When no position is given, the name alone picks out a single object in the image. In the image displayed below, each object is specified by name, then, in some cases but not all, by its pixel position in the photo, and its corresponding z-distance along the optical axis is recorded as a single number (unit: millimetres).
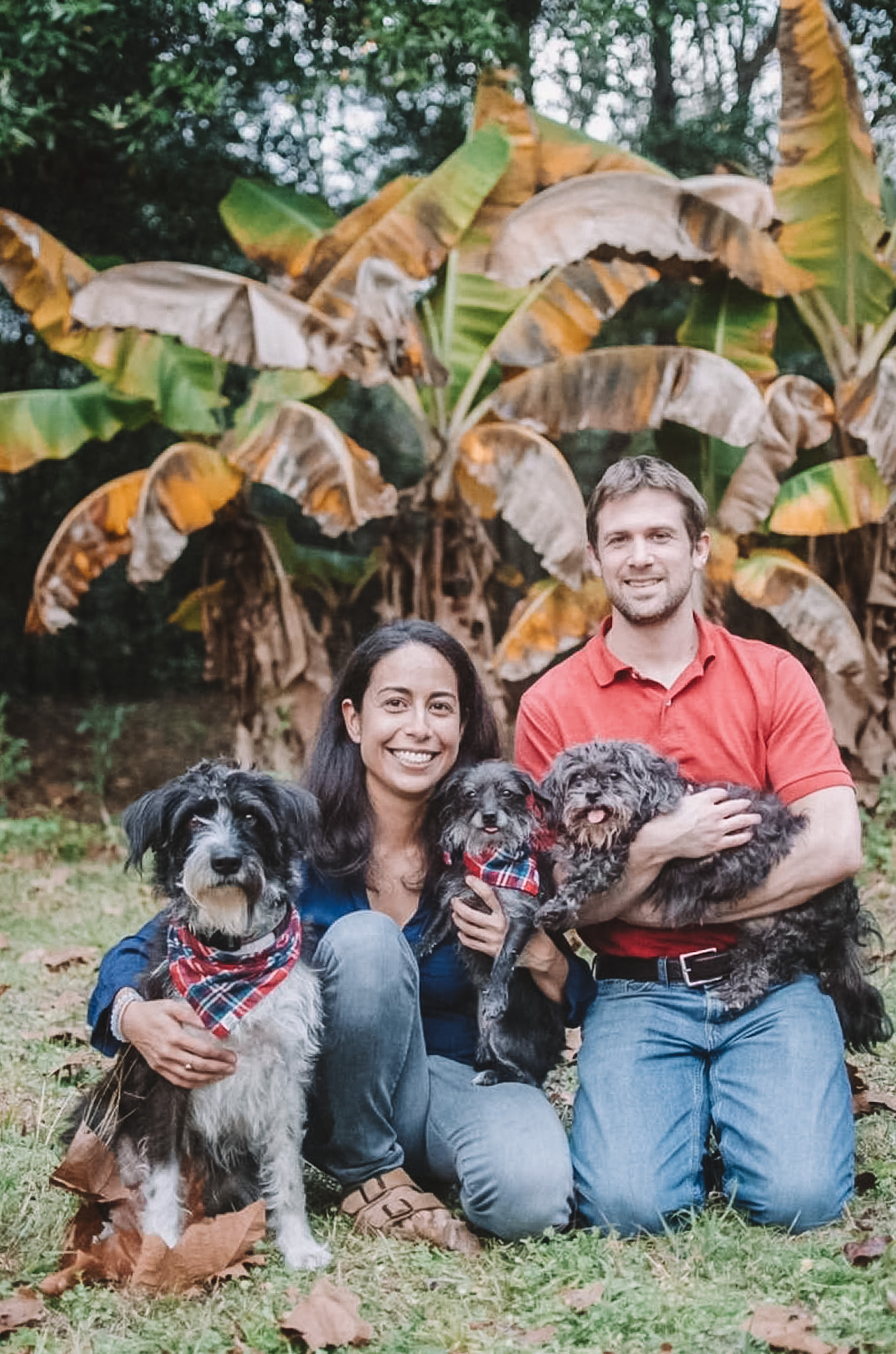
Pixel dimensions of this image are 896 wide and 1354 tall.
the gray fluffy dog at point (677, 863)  3641
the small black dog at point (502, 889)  3656
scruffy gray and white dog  3217
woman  3389
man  3494
